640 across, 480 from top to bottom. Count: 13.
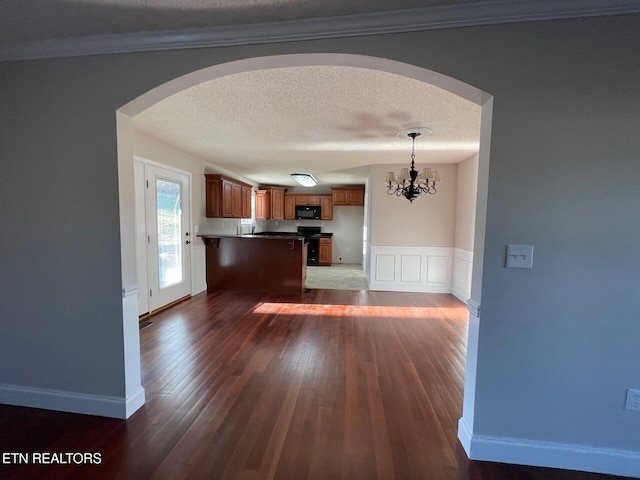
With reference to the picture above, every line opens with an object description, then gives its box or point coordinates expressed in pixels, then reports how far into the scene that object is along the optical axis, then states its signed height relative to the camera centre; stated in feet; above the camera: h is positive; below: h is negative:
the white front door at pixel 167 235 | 12.35 -0.86
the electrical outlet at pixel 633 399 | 4.64 -2.87
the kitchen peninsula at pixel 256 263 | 16.69 -2.64
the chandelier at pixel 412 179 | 11.58 +1.90
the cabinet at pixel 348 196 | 26.55 +2.50
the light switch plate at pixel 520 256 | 4.67 -0.51
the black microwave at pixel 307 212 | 27.66 +0.88
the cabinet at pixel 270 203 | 26.68 +1.64
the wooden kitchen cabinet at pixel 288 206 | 27.89 +1.45
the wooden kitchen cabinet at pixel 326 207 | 27.61 +1.38
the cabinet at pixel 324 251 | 27.58 -2.97
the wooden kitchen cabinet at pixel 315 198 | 27.66 +2.29
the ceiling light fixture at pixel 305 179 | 20.77 +3.37
